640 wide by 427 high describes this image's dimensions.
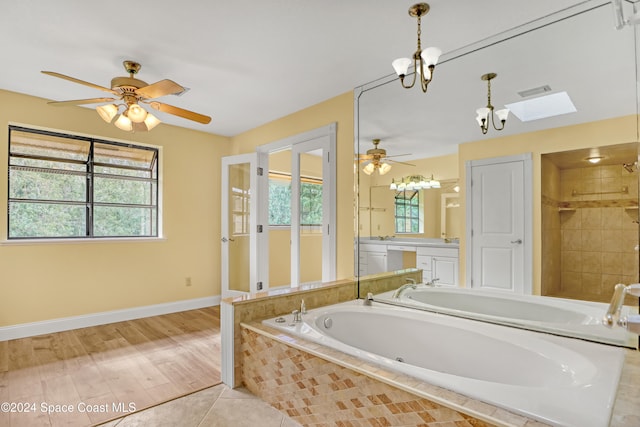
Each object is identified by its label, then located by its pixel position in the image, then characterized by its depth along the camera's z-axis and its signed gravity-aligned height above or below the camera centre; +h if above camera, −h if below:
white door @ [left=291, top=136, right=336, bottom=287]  3.25 +0.04
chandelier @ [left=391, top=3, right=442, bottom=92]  1.86 +0.94
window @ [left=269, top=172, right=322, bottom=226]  5.11 +0.34
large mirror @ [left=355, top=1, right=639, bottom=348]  1.74 +0.46
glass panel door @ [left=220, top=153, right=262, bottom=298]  4.29 -0.05
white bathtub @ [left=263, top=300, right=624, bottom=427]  1.14 -0.62
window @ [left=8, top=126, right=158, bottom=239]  3.32 +0.37
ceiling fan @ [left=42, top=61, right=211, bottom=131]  2.35 +0.89
